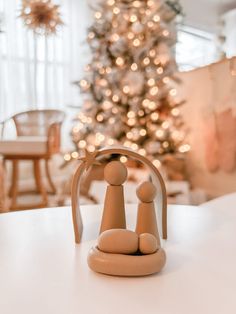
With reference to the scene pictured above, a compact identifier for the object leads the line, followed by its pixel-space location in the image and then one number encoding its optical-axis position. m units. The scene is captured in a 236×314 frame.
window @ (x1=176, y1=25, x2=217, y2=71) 4.28
